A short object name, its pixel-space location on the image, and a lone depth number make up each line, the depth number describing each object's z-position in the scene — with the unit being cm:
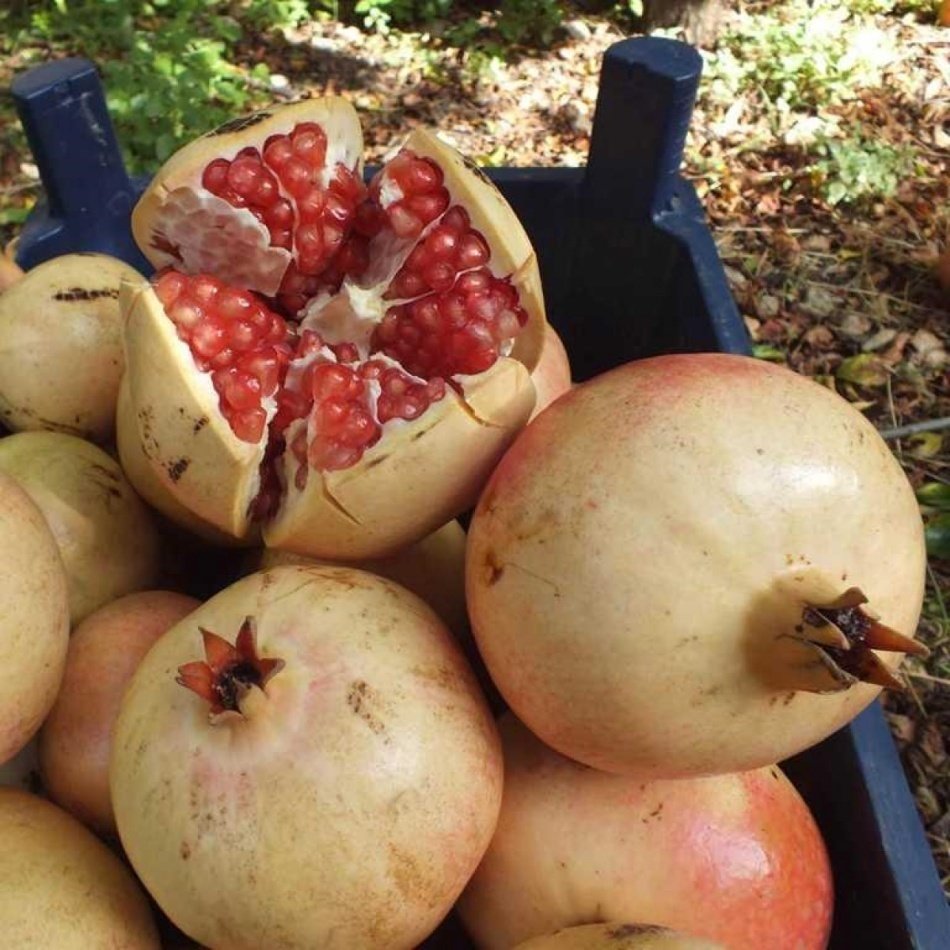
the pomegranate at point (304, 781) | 27
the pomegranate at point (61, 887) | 29
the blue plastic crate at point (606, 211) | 44
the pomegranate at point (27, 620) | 30
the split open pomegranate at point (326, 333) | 31
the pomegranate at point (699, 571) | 27
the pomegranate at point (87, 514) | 38
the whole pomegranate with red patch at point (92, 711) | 34
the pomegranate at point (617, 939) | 27
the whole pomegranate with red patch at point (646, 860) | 31
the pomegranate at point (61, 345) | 42
